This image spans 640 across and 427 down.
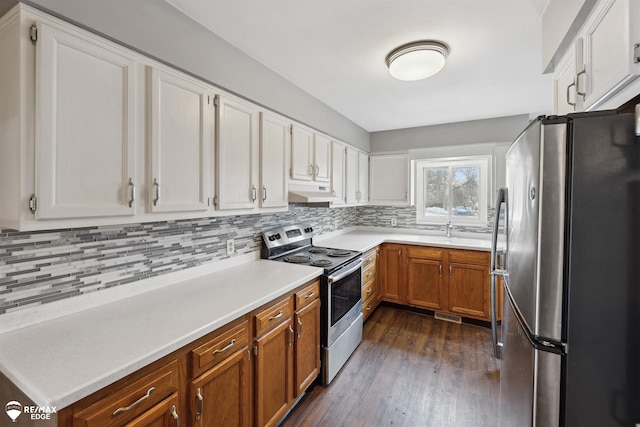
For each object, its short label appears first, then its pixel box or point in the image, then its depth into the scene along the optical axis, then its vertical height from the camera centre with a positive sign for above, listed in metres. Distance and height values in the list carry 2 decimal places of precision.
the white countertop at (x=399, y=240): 3.11 -0.37
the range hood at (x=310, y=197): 2.30 +0.11
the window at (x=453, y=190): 3.64 +0.29
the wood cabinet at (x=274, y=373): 1.53 -0.97
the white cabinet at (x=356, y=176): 3.46 +0.45
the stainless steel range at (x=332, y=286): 2.15 -0.64
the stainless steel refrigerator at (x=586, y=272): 0.73 -0.16
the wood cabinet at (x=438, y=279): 3.06 -0.81
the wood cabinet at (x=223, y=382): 1.19 -0.81
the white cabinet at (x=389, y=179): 3.90 +0.45
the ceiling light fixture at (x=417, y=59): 1.78 +1.00
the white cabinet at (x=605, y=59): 0.77 +0.52
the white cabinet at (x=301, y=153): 2.42 +0.52
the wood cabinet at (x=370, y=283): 3.06 -0.85
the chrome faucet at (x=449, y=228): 3.68 -0.23
